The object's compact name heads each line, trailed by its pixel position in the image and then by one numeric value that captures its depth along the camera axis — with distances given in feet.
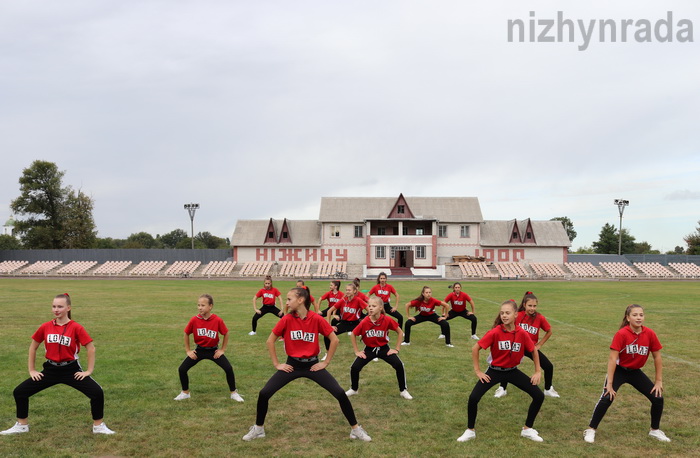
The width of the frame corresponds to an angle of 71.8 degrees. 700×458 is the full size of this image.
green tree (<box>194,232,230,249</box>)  492.95
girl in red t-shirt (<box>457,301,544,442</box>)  24.22
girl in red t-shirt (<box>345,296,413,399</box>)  31.32
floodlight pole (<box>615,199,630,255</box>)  235.61
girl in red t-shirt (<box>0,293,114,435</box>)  23.95
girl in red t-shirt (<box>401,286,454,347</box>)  49.39
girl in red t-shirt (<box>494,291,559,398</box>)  31.96
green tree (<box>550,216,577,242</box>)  421.83
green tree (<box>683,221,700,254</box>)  274.98
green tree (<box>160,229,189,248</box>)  515.09
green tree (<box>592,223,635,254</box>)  318.86
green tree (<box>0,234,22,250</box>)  349.08
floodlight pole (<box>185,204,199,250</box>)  230.75
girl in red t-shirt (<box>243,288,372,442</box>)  24.12
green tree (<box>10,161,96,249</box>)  275.18
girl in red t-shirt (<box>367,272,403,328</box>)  51.52
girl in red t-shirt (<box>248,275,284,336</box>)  56.75
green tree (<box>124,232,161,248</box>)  490.49
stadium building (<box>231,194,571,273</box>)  224.12
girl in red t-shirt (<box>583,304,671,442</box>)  24.22
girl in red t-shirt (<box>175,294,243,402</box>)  30.07
